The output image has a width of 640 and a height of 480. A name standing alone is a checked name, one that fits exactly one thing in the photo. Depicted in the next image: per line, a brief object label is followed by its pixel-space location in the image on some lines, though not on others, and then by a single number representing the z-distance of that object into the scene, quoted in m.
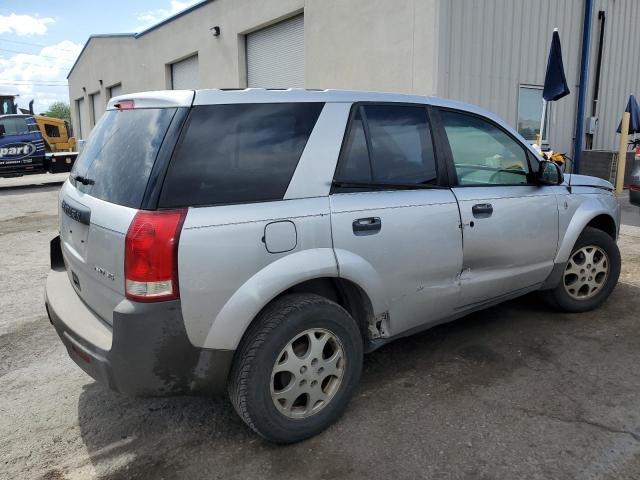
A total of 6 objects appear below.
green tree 110.69
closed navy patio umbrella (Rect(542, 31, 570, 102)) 9.24
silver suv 2.34
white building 10.02
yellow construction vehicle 22.38
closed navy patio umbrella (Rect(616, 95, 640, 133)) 11.73
